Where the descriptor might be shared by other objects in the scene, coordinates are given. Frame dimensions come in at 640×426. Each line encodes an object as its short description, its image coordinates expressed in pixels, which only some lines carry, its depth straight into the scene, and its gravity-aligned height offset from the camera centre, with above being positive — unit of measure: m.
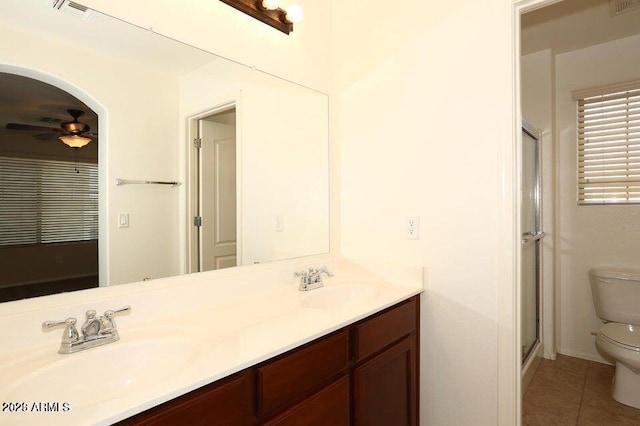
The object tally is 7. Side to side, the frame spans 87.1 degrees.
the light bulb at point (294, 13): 1.65 +0.97
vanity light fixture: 1.50 +0.94
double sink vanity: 0.76 -0.40
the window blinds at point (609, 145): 2.53 +0.50
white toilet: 2.04 -0.80
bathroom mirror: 1.04 +0.33
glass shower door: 2.39 -0.22
